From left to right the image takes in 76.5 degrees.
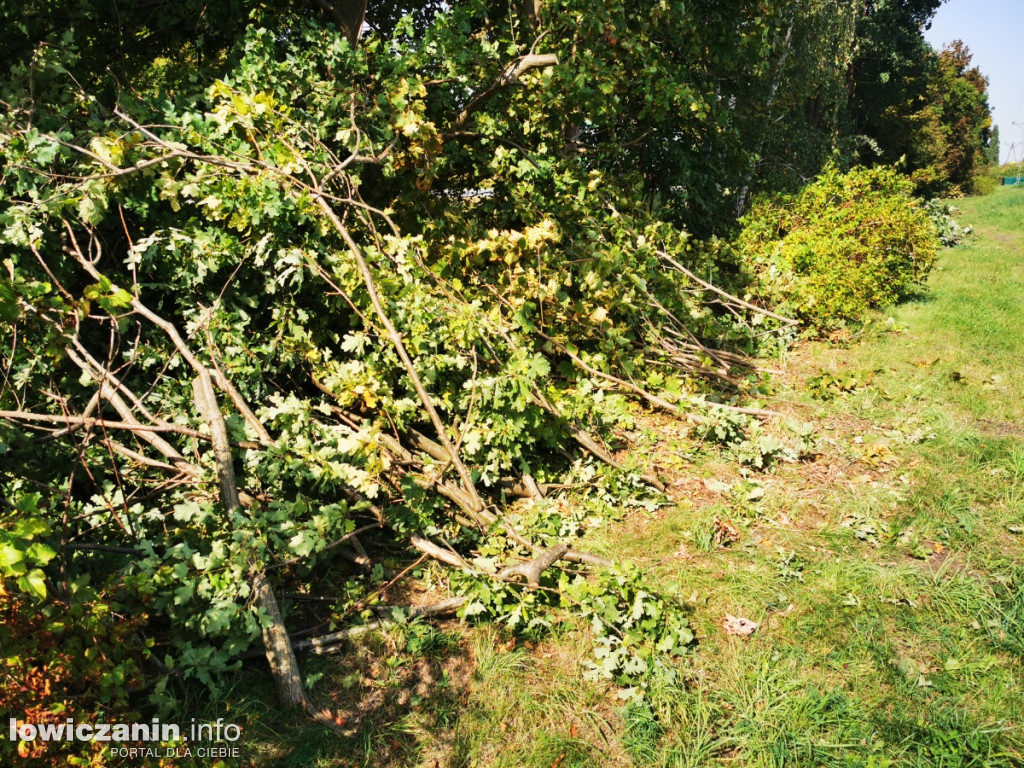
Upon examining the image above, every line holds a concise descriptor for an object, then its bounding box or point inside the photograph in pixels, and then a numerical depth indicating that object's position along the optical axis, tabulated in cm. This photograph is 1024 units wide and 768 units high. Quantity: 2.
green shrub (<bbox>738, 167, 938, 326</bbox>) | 813
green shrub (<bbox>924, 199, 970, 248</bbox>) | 1395
